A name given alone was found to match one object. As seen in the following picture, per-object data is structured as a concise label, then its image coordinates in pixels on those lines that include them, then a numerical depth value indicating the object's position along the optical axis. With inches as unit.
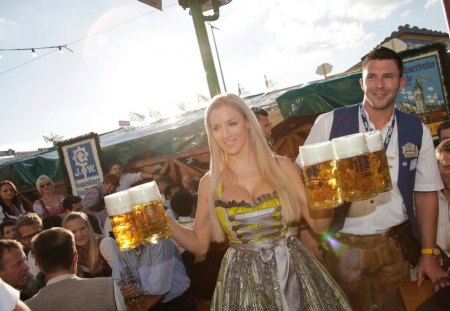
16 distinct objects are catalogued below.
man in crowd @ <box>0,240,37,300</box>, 100.5
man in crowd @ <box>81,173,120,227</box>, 211.6
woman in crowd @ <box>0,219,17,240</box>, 151.4
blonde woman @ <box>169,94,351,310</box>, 62.7
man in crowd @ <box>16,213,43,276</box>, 139.8
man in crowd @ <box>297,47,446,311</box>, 73.1
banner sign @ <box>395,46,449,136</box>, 163.3
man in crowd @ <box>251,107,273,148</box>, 150.9
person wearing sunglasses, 211.0
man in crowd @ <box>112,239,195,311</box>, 104.4
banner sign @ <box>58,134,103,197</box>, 238.2
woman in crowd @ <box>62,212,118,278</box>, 117.6
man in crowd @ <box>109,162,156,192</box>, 240.1
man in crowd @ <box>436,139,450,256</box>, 89.8
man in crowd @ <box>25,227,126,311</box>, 75.9
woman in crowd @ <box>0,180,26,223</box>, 199.2
